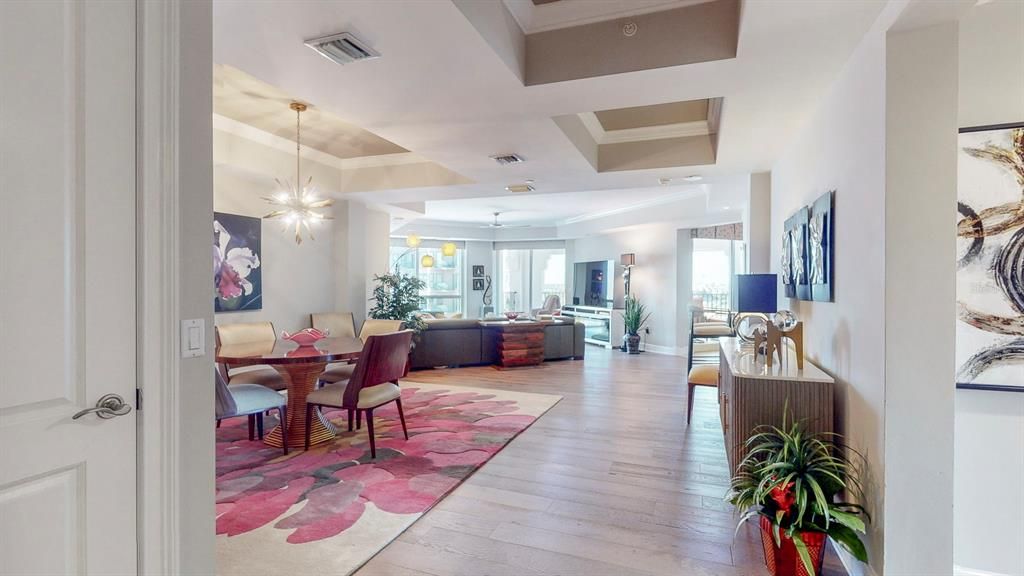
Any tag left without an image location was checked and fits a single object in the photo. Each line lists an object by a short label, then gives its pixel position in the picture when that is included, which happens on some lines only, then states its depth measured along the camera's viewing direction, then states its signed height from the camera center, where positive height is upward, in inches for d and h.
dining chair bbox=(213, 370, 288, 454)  122.4 -34.3
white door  44.6 -0.1
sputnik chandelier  180.7 +30.7
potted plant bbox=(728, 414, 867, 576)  78.4 -38.6
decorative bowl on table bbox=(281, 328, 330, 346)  152.3 -18.1
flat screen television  391.9 -1.4
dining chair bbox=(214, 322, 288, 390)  162.7 -22.3
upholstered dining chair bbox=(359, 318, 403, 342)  201.3 -19.4
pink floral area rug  90.6 -51.6
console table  95.0 -24.1
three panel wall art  98.0 +7.7
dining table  132.8 -24.0
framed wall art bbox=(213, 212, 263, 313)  191.8 +7.9
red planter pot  80.4 -47.8
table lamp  148.4 -3.3
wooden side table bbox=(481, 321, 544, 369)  286.0 -37.0
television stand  382.6 -35.0
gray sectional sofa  275.1 -37.5
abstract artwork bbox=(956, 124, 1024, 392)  76.3 +4.2
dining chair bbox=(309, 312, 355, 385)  237.0 -21.1
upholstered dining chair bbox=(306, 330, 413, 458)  134.6 -29.7
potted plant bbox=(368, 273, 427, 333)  266.8 -9.4
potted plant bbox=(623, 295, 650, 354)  356.2 -28.8
